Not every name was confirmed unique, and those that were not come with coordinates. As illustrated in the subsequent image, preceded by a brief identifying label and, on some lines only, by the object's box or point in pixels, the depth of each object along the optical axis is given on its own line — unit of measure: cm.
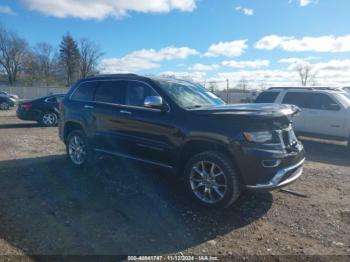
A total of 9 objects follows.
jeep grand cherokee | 410
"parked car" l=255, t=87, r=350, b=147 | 945
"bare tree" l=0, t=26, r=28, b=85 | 7119
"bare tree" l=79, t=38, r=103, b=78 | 8356
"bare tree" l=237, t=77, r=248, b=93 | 3453
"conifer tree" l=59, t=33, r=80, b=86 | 8225
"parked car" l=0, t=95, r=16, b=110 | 2383
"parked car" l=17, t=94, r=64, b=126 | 1350
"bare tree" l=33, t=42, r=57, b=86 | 7759
